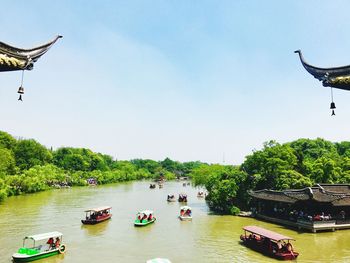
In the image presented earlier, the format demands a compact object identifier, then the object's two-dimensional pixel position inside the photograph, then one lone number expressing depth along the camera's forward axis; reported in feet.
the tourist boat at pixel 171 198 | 163.91
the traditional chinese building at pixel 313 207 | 84.84
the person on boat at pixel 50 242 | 67.27
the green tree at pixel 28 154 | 237.25
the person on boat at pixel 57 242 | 67.56
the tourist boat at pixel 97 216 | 97.71
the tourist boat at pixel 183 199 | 160.45
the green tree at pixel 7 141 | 234.31
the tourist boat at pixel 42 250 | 60.44
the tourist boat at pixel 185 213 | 107.24
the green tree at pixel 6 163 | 174.91
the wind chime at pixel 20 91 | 26.76
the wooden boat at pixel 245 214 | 110.79
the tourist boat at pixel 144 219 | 95.72
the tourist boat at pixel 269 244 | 63.26
